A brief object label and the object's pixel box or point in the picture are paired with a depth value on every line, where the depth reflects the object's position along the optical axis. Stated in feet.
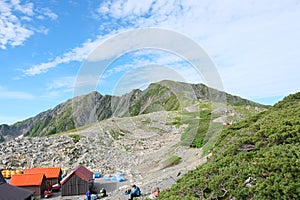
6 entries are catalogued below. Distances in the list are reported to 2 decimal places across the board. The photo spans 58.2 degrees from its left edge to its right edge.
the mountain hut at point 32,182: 83.89
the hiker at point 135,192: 63.62
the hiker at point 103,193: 75.51
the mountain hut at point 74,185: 82.64
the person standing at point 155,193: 55.33
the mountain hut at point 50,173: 94.73
